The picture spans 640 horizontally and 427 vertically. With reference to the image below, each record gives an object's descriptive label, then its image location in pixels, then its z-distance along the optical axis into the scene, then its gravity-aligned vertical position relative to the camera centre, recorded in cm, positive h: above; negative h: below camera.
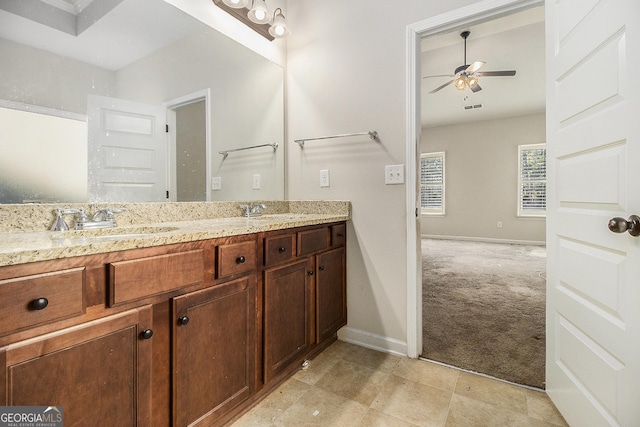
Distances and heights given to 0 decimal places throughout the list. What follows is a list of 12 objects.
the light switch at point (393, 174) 189 +22
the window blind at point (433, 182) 709 +62
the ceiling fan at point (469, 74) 338 +155
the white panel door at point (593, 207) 96 +0
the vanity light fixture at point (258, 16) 183 +124
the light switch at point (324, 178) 218 +23
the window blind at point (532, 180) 607 +57
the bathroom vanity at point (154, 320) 72 -35
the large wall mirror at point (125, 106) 114 +51
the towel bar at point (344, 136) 196 +50
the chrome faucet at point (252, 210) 201 +0
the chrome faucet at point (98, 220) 123 -4
